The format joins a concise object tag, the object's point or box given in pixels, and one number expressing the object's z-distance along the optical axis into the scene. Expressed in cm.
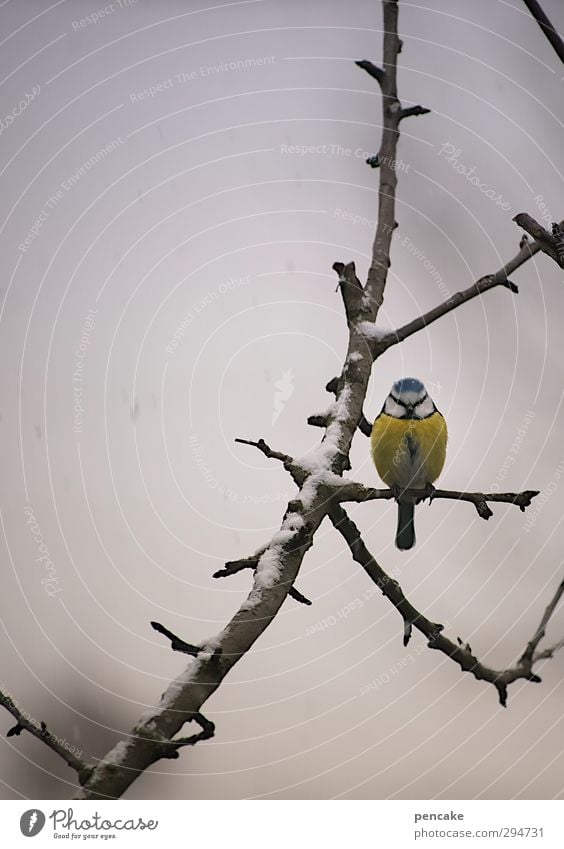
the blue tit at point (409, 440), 548
